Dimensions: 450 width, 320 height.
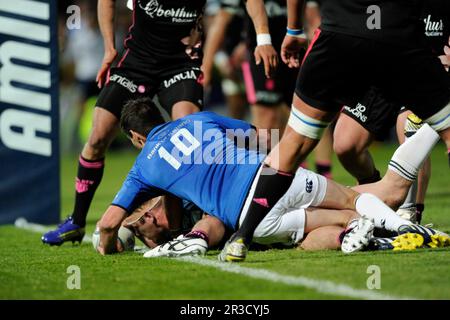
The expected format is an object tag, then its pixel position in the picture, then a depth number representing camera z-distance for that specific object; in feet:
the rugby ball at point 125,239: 46.60
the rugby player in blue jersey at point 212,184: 43.06
